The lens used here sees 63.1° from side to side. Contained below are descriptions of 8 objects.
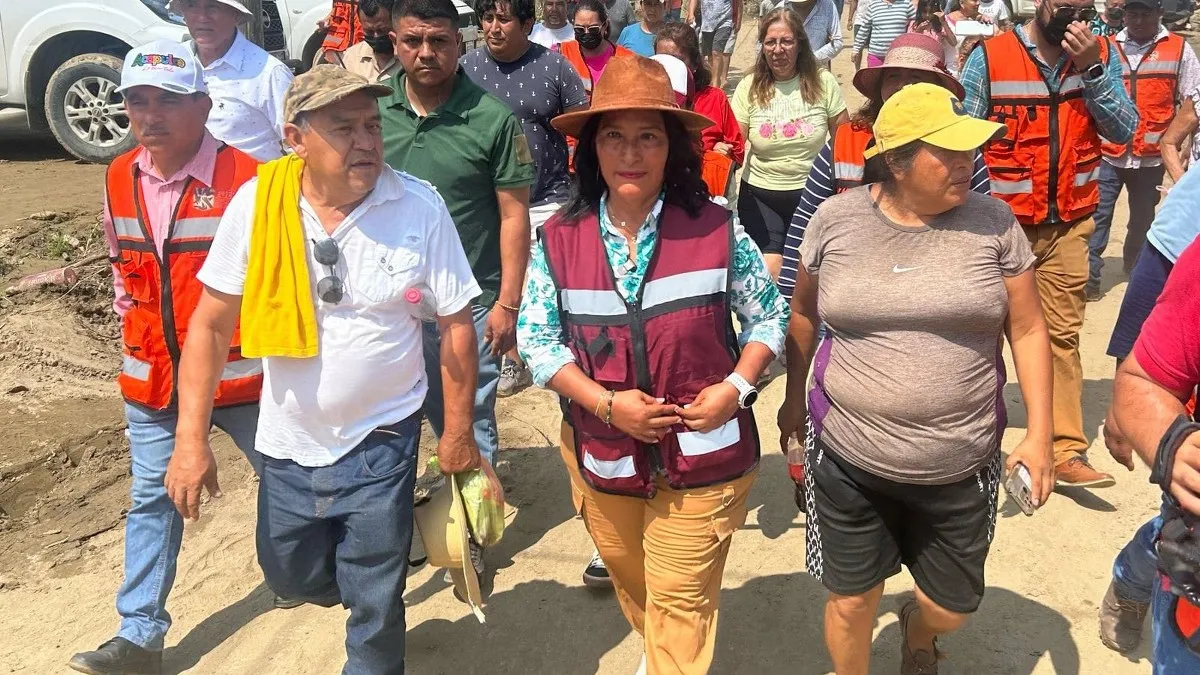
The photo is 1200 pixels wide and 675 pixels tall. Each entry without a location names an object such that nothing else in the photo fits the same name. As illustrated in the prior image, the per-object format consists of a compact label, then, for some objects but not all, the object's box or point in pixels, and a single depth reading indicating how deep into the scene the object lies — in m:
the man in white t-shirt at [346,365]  2.60
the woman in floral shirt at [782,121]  5.37
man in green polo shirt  3.78
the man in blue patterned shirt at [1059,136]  4.07
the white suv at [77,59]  8.85
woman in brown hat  2.63
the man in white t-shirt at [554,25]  7.08
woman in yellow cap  2.52
